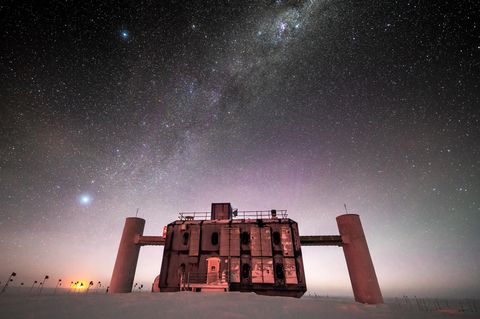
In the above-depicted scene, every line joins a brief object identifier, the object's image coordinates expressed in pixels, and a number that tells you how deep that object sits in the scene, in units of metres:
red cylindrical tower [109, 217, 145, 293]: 25.95
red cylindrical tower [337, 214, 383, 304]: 22.97
